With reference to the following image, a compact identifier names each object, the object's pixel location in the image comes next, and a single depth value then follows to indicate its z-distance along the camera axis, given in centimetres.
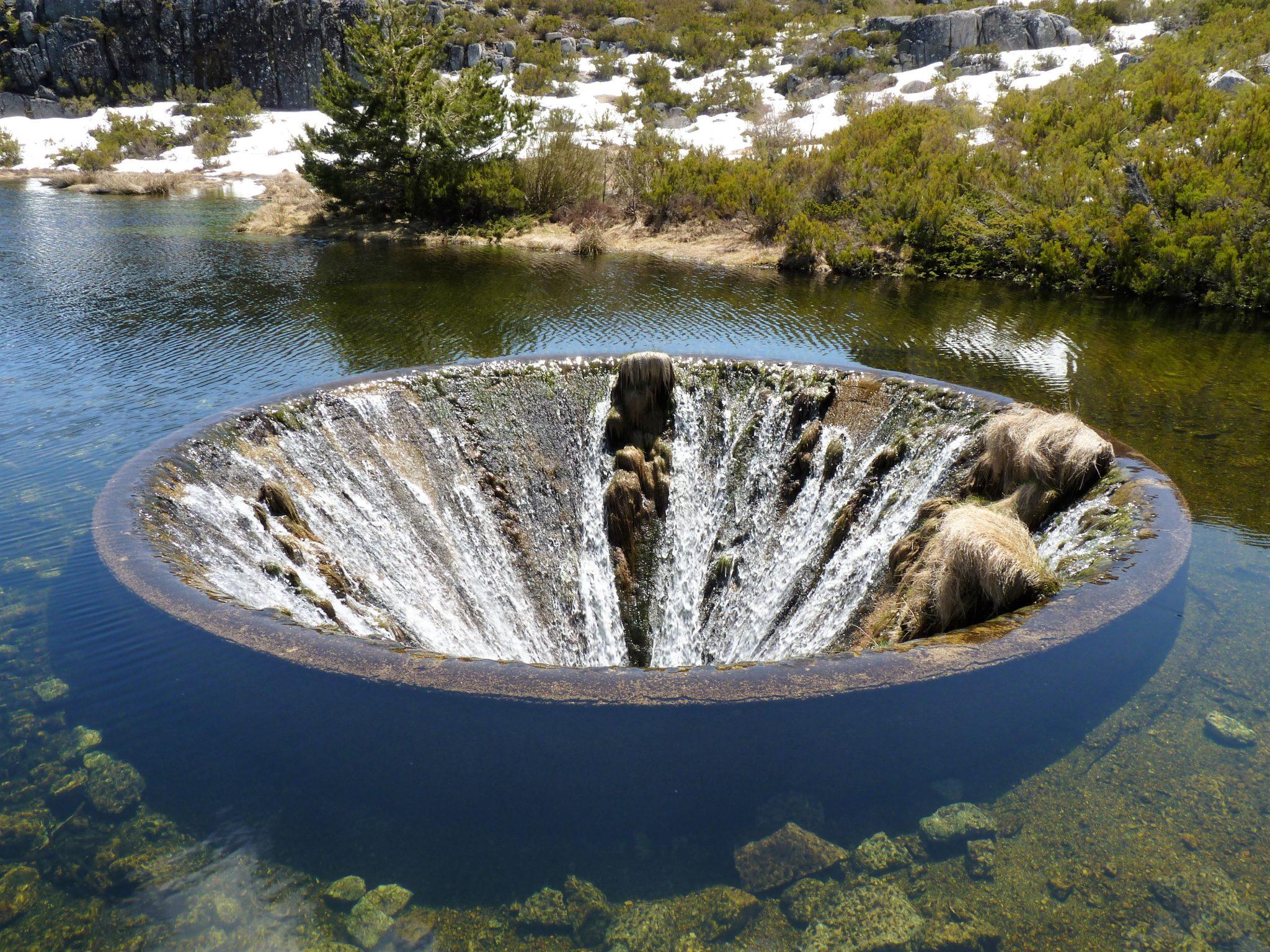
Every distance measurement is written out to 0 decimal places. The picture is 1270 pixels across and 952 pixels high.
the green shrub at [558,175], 3050
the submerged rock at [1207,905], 360
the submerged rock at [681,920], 360
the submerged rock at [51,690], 508
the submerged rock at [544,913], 366
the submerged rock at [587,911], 363
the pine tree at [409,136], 2912
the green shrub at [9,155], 4697
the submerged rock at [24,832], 406
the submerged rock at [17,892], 375
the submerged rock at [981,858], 384
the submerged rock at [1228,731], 476
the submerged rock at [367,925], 360
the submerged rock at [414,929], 359
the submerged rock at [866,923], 356
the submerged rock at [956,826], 401
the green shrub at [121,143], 4578
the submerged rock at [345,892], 374
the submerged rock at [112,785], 425
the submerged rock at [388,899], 371
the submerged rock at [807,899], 368
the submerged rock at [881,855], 388
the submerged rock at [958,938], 355
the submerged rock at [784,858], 382
